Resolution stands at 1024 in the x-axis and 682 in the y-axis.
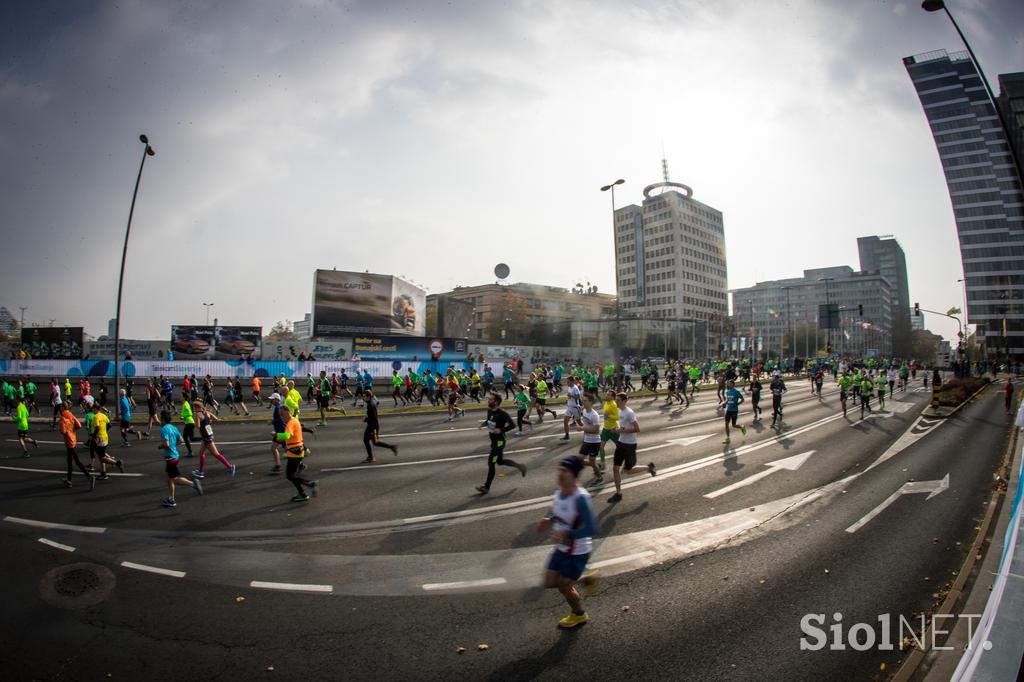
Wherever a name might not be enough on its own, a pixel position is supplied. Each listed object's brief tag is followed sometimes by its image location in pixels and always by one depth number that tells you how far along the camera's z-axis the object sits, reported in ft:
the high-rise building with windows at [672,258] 391.24
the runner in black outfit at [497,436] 29.48
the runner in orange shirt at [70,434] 31.76
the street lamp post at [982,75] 27.84
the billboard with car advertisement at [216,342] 112.47
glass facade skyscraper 299.99
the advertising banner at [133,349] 106.42
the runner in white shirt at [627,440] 28.66
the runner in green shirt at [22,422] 43.06
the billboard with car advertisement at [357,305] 151.43
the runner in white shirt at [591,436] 31.53
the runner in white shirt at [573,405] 46.42
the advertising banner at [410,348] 129.77
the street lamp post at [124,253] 65.55
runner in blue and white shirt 14.52
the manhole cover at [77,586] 16.41
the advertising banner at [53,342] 101.85
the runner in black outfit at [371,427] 37.99
